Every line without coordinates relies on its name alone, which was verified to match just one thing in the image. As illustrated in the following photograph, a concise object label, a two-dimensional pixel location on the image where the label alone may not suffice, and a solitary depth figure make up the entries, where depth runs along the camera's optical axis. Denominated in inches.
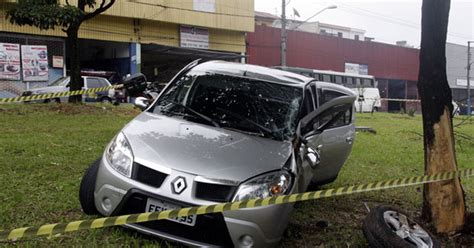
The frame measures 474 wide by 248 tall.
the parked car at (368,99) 1074.7
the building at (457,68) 1991.9
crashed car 128.5
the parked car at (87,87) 681.6
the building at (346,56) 1288.1
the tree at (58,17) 473.4
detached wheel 138.0
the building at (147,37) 857.5
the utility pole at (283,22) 988.5
